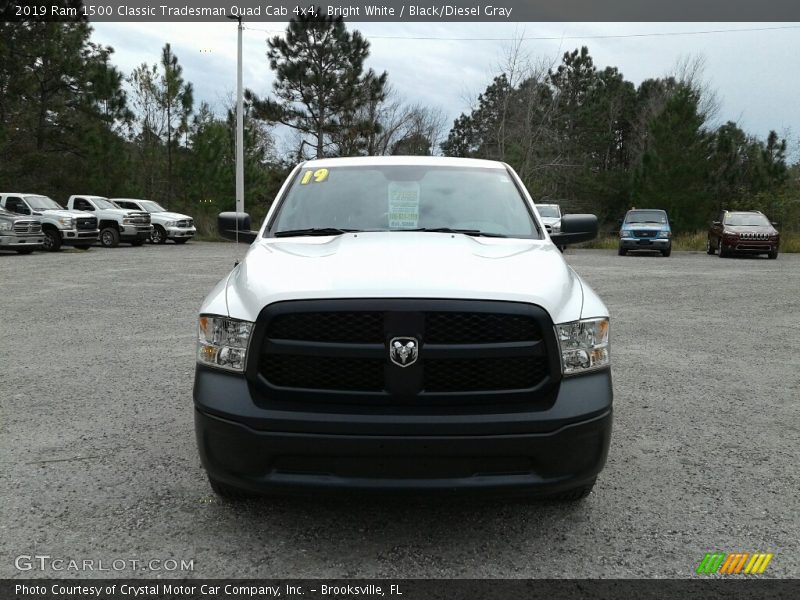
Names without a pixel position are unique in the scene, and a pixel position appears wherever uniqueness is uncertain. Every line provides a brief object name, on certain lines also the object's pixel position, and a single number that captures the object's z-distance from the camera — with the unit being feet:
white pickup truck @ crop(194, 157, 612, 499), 9.05
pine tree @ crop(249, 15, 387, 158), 120.67
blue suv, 84.64
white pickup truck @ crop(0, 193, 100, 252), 74.43
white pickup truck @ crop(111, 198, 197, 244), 96.48
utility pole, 91.35
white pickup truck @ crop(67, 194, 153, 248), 87.97
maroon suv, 79.20
